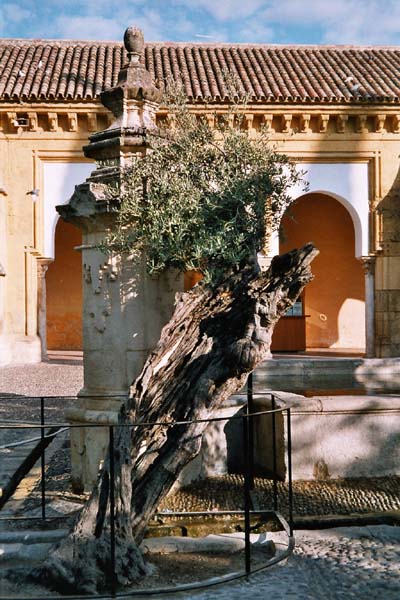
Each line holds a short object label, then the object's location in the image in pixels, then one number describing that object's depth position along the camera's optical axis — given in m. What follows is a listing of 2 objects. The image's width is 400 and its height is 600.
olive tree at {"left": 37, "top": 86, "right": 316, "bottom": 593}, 3.56
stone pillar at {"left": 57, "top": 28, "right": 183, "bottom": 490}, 5.27
